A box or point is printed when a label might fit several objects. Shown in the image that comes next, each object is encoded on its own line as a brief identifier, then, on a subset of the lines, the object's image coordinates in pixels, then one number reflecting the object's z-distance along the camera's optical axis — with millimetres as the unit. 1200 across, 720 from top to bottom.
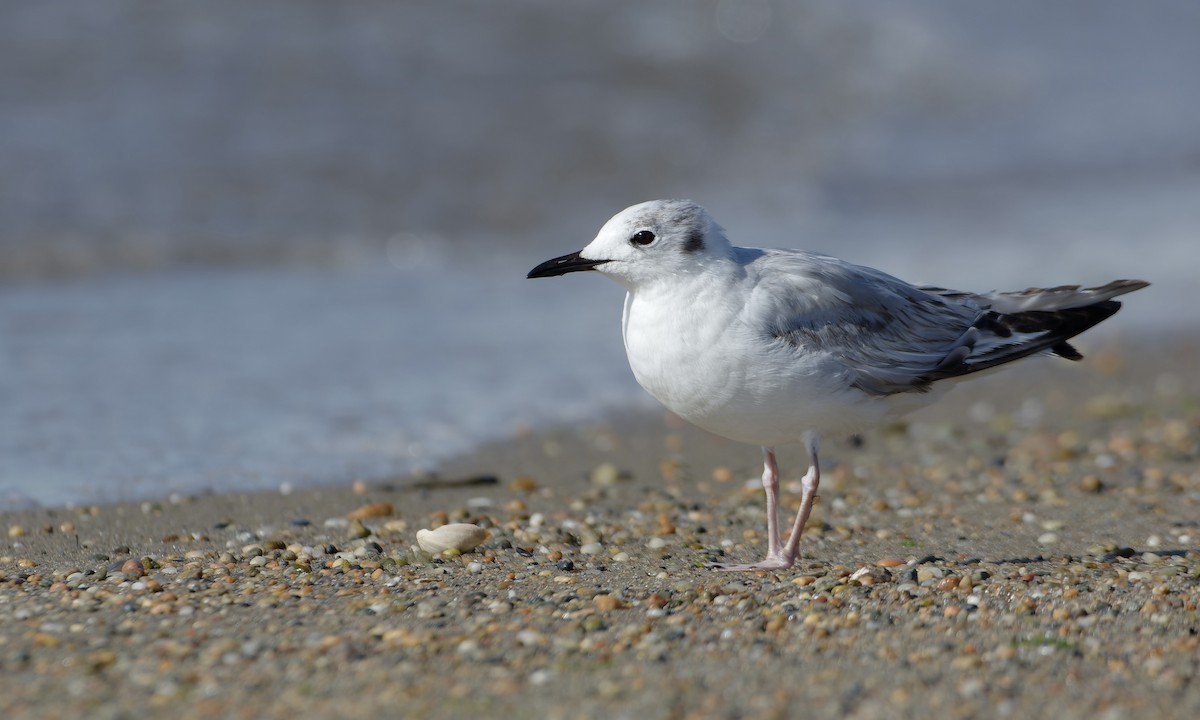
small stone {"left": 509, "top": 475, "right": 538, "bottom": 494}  12469
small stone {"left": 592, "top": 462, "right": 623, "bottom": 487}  12759
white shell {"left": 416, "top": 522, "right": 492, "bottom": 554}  9891
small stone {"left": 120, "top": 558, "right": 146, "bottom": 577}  9070
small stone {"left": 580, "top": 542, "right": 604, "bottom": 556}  10133
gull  9195
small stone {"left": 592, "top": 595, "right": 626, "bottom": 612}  8406
